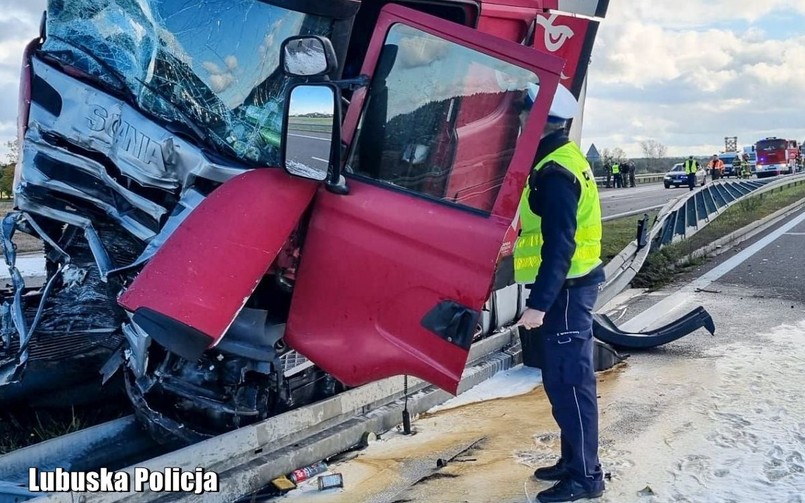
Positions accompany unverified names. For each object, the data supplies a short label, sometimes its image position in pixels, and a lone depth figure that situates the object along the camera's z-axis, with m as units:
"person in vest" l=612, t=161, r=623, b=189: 36.36
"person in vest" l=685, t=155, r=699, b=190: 28.08
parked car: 35.94
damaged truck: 2.85
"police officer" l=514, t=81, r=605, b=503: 3.19
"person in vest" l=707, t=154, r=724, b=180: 30.48
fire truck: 43.53
